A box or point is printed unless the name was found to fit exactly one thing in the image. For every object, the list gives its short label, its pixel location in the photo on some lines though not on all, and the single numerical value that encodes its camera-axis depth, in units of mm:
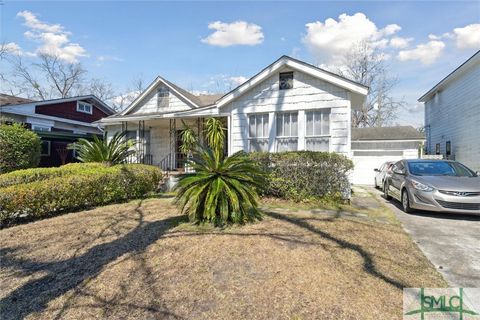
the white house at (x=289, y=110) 9094
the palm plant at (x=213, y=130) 9730
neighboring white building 12188
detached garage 13641
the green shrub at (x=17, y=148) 10680
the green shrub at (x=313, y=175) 7746
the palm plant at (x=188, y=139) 11320
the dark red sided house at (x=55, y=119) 16469
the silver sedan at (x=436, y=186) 6168
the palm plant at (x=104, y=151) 9984
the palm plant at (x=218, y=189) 4898
